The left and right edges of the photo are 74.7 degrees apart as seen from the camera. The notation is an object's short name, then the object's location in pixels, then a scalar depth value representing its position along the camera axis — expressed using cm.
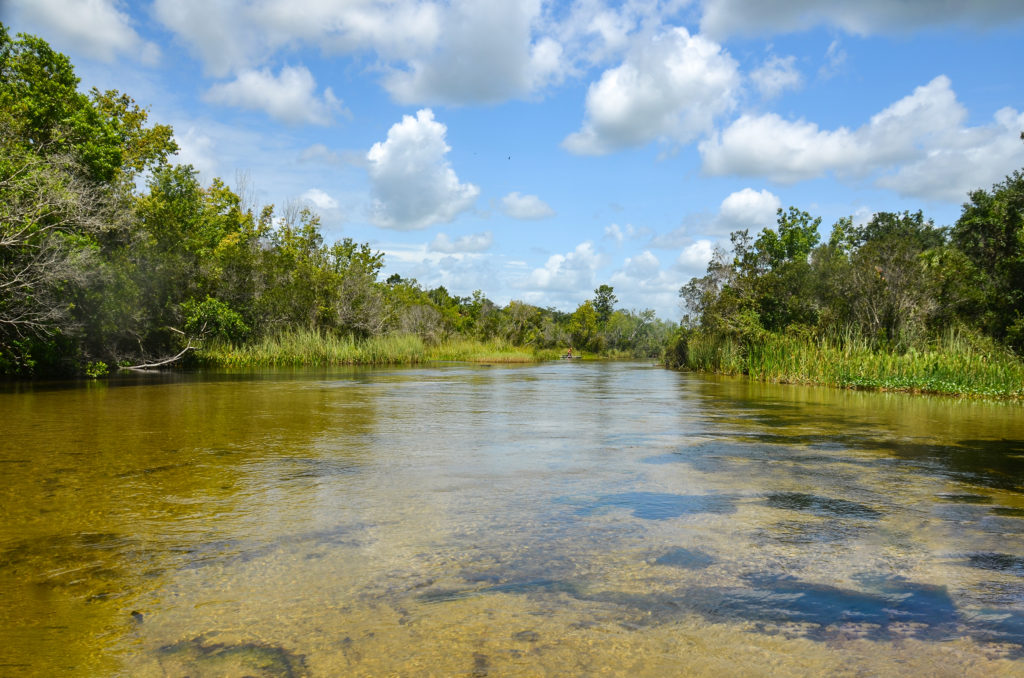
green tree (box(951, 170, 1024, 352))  1998
